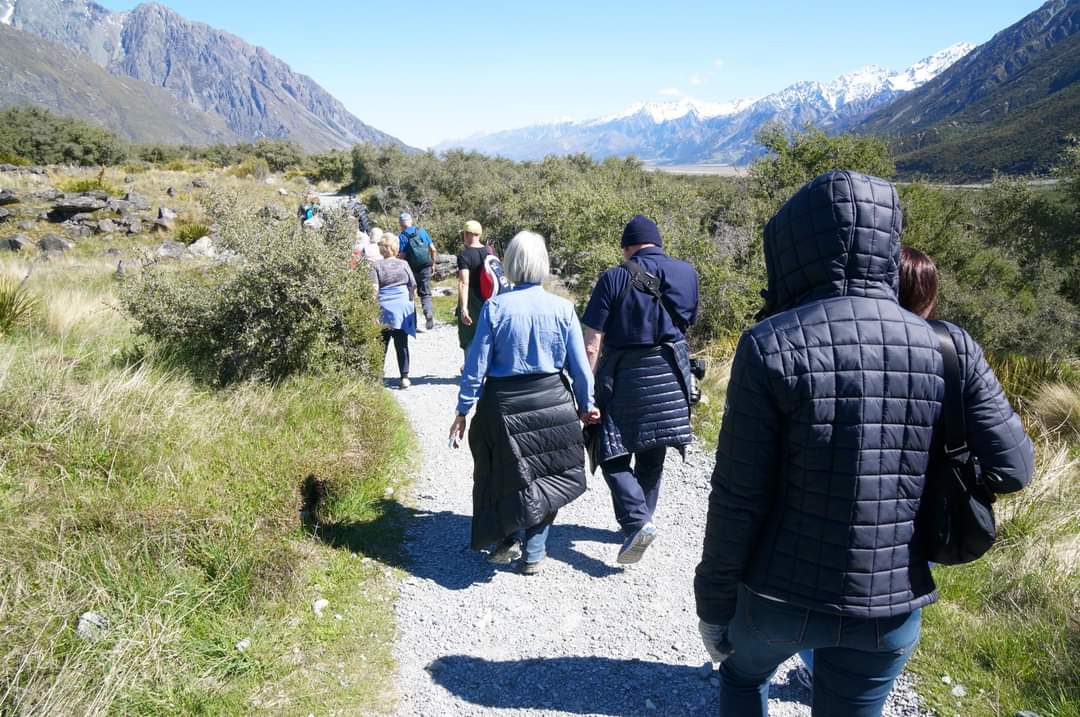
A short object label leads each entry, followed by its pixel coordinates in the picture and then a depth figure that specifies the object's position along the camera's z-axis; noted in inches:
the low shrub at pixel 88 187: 896.3
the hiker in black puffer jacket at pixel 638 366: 148.7
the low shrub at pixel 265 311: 240.7
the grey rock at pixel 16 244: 614.2
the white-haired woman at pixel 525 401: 140.8
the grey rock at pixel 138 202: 835.4
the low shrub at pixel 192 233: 720.7
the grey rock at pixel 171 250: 596.8
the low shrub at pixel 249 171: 1365.7
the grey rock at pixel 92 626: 106.0
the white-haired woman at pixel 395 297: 284.4
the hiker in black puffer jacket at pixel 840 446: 62.7
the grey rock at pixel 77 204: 765.3
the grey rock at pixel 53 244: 636.7
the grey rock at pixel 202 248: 623.5
